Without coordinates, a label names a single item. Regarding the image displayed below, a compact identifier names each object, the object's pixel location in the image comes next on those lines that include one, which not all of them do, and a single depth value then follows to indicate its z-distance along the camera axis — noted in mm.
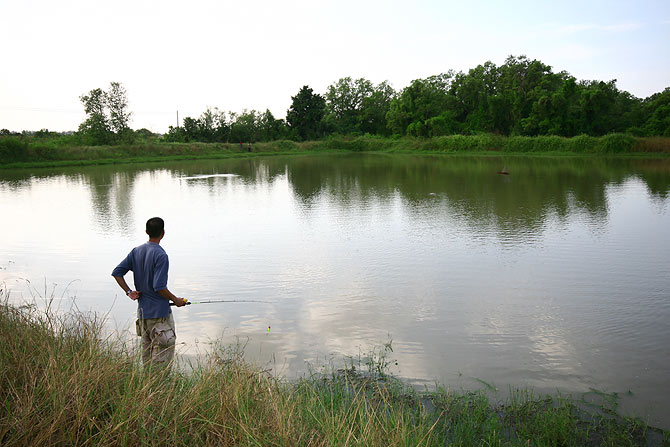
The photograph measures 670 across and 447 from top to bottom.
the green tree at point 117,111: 61875
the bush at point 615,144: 47531
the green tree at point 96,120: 60500
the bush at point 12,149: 42719
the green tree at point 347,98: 87875
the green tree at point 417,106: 72375
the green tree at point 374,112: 84519
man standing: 5012
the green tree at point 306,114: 78062
